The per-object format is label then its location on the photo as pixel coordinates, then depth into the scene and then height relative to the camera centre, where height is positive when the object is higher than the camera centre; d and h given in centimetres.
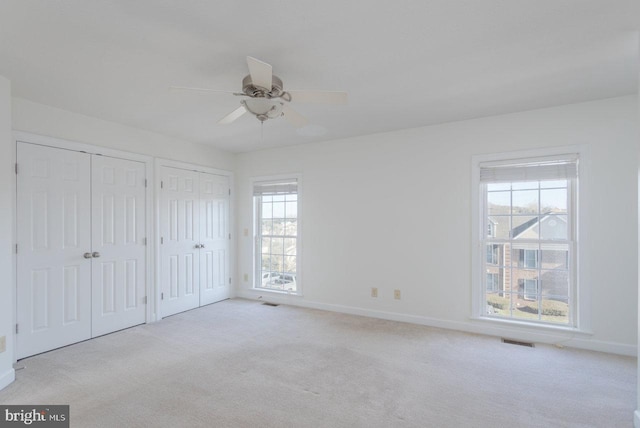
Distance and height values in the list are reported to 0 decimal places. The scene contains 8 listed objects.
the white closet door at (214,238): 480 -40
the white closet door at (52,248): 294 -35
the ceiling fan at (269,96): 200 +82
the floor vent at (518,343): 321 -136
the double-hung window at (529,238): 327 -28
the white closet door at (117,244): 350 -37
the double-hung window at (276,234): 494 -35
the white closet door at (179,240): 421 -39
